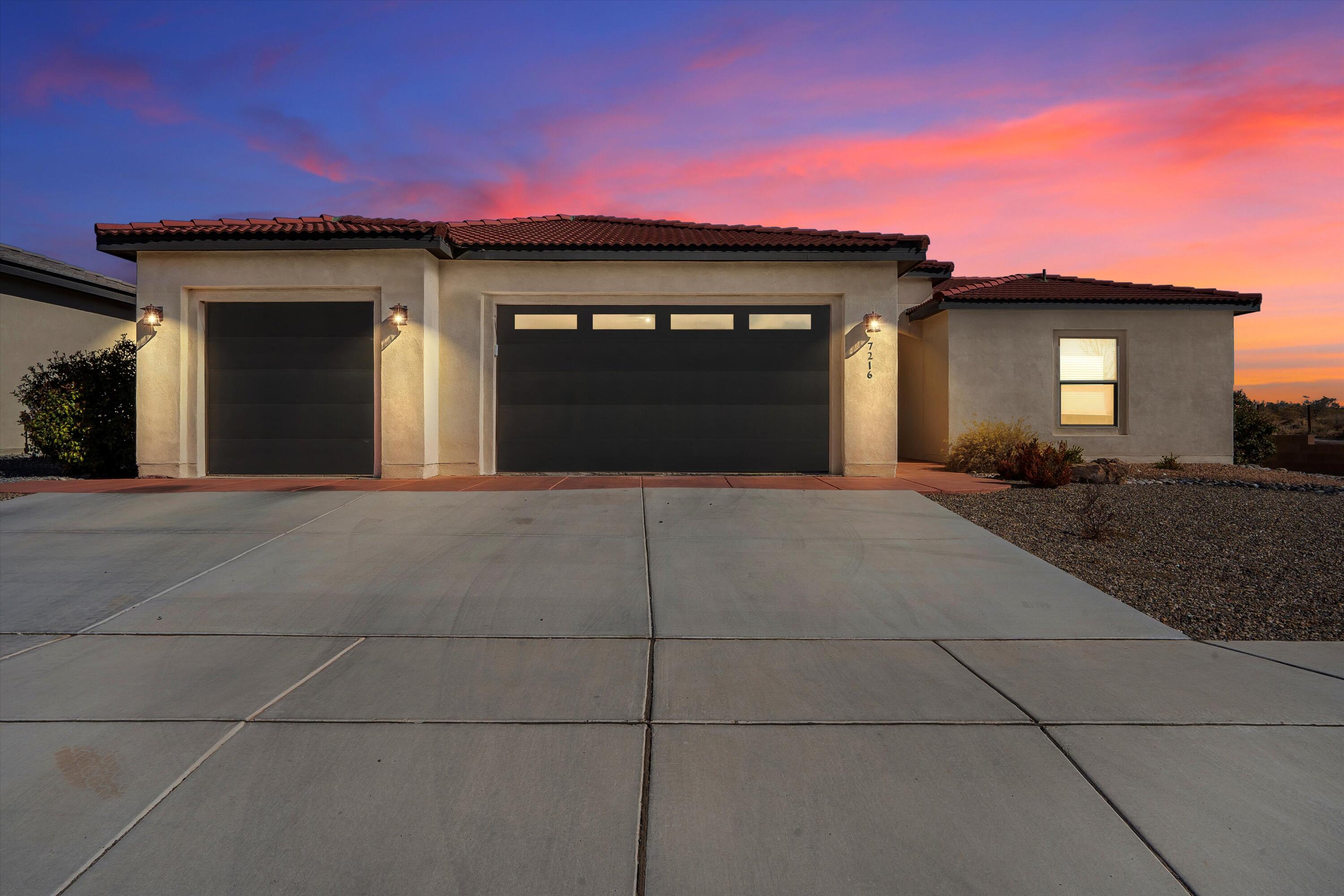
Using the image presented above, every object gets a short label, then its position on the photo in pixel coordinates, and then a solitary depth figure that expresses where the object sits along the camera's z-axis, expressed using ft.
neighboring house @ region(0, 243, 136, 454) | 48.21
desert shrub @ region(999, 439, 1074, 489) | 29.84
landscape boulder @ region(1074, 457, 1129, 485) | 31.63
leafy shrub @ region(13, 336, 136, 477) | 34.42
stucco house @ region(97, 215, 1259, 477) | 33.65
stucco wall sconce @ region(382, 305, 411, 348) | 32.96
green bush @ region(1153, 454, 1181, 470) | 41.11
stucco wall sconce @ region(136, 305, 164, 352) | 33.09
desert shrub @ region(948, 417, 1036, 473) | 39.86
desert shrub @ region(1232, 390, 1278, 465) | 49.70
